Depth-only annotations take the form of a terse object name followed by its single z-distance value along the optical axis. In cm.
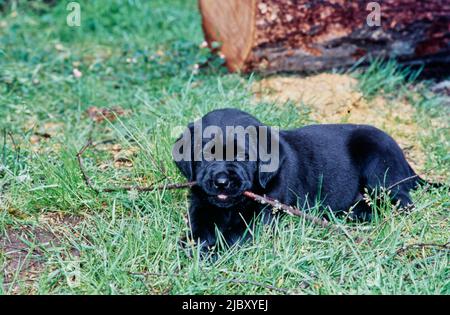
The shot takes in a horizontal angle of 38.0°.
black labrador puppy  383
